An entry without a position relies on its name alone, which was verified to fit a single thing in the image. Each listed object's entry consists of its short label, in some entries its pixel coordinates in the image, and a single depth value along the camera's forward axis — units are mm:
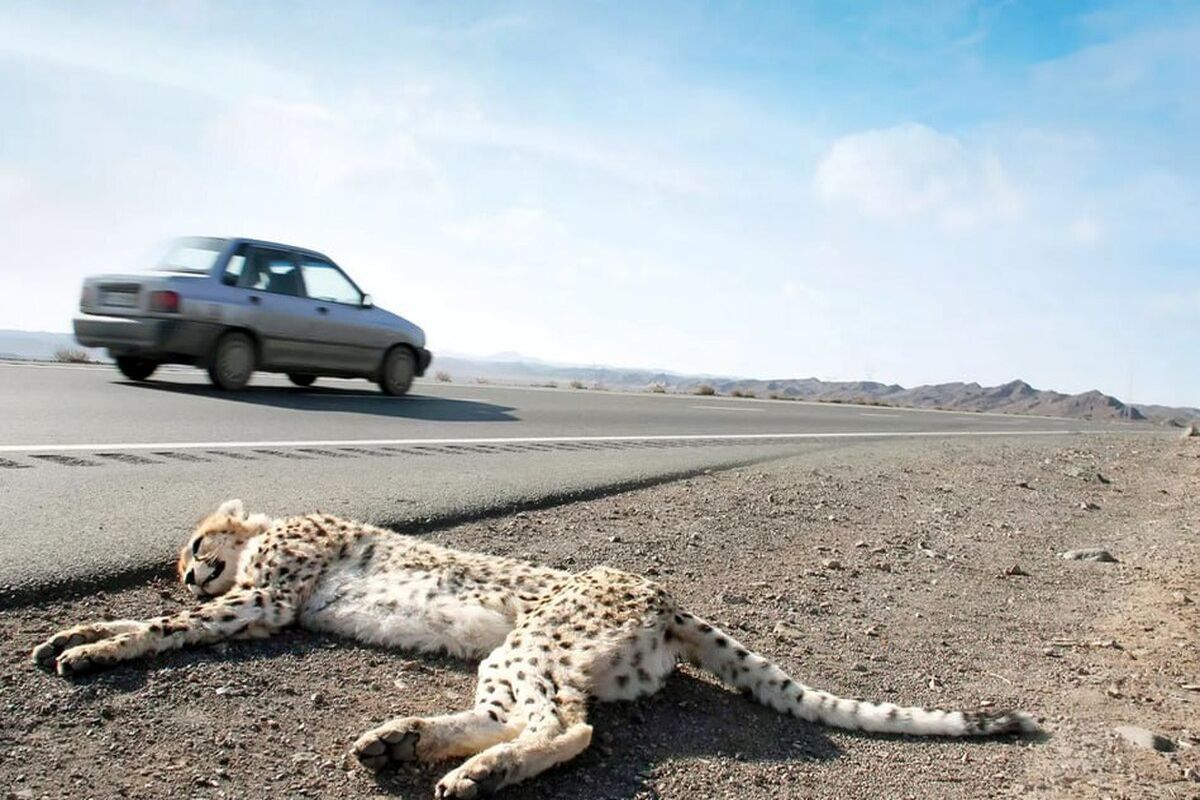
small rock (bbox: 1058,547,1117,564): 7406
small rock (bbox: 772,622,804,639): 5035
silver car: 12547
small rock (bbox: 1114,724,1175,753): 3922
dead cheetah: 3402
